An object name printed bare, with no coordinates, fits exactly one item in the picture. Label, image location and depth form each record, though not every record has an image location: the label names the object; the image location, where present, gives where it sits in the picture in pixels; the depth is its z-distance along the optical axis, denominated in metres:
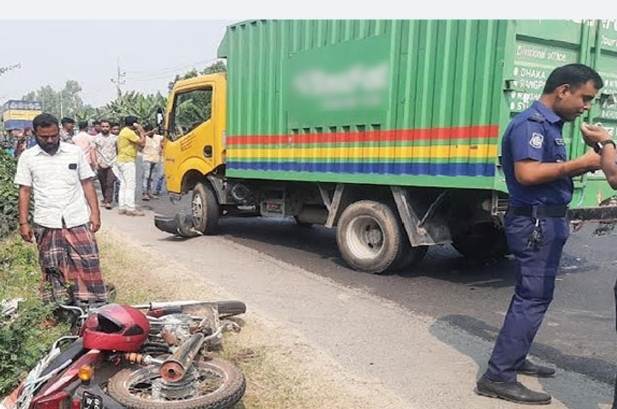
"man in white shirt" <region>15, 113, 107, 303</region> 4.39
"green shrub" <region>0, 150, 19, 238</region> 7.64
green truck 5.27
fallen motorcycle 2.70
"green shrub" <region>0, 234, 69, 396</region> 3.44
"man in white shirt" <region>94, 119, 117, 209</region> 11.06
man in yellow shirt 10.21
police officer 3.05
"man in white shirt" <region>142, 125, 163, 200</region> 12.25
